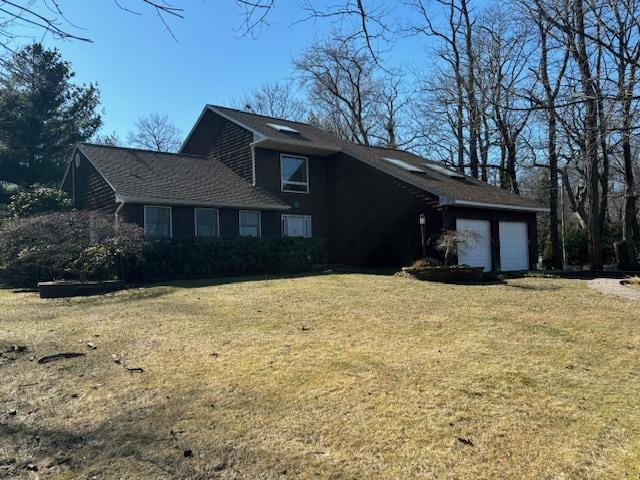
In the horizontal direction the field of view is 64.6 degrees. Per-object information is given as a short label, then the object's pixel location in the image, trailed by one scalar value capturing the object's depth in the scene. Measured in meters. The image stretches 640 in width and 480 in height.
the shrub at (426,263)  14.10
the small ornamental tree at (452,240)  14.41
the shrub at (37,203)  17.98
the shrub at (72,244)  12.63
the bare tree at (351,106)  33.50
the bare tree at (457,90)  22.91
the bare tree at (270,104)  39.56
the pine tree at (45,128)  24.20
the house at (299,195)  16.77
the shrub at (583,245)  23.25
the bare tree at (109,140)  37.06
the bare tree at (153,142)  44.62
